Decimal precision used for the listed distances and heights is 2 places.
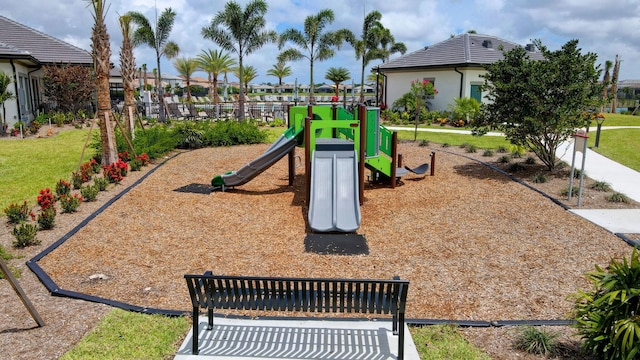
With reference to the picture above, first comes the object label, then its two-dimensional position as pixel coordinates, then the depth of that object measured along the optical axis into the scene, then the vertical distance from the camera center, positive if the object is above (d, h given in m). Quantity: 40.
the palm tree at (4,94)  17.92 +0.01
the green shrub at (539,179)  10.93 -1.86
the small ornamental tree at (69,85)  24.08 +0.49
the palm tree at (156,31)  31.00 +4.32
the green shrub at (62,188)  9.12 -1.78
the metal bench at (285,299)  3.89 -1.69
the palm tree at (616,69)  39.97 +2.44
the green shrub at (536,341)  4.07 -2.11
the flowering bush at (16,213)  7.48 -1.86
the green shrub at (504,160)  13.33 -1.74
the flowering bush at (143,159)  12.73 -1.69
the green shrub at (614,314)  3.41 -1.61
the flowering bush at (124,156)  12.46 -1.60
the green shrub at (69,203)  8.27 -1.88
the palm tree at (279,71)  67.06 +3.48
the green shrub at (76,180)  10.09 -1.81
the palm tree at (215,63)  48.19 +3.30
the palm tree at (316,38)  34.12 +4.19
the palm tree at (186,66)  54.59 +3.35
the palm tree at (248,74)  59.38 +2.71
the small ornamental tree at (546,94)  10.88 +0.08
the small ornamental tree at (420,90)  19.21 +0.31
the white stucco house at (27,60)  20.38 +1.66
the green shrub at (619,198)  9.19 -1.93
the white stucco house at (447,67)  25.55 +1.70
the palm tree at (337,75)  52.59 +2.34
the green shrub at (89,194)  9.07 -1.87
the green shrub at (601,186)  10.12 -1.88
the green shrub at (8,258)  5.60 -2.08
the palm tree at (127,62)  16.84 +1.25
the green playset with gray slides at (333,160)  7.67 -1.23
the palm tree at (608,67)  40.71 +2.64
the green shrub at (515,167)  12.29 -1.81
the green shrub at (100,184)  9.86 -1.83
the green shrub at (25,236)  6.58 -1.94
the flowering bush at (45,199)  7.54 -1.66
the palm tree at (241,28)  27.12 +3.90
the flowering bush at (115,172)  10.66 -1.73
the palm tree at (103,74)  11.73 +0.52
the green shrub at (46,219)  7.34 -1.90
